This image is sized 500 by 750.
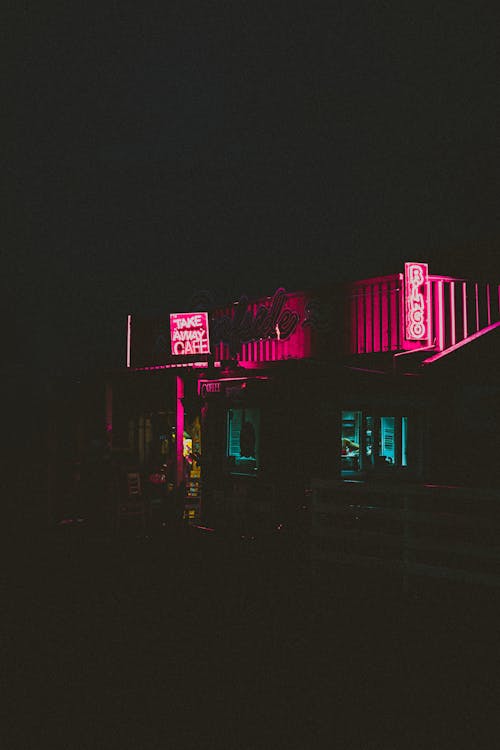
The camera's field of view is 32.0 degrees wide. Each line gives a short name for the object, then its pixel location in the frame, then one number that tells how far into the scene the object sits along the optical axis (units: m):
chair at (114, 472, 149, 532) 16.27
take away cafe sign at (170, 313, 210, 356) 17.80
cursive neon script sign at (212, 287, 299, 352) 16.53
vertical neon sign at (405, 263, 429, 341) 13.67
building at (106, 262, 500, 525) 13.80
